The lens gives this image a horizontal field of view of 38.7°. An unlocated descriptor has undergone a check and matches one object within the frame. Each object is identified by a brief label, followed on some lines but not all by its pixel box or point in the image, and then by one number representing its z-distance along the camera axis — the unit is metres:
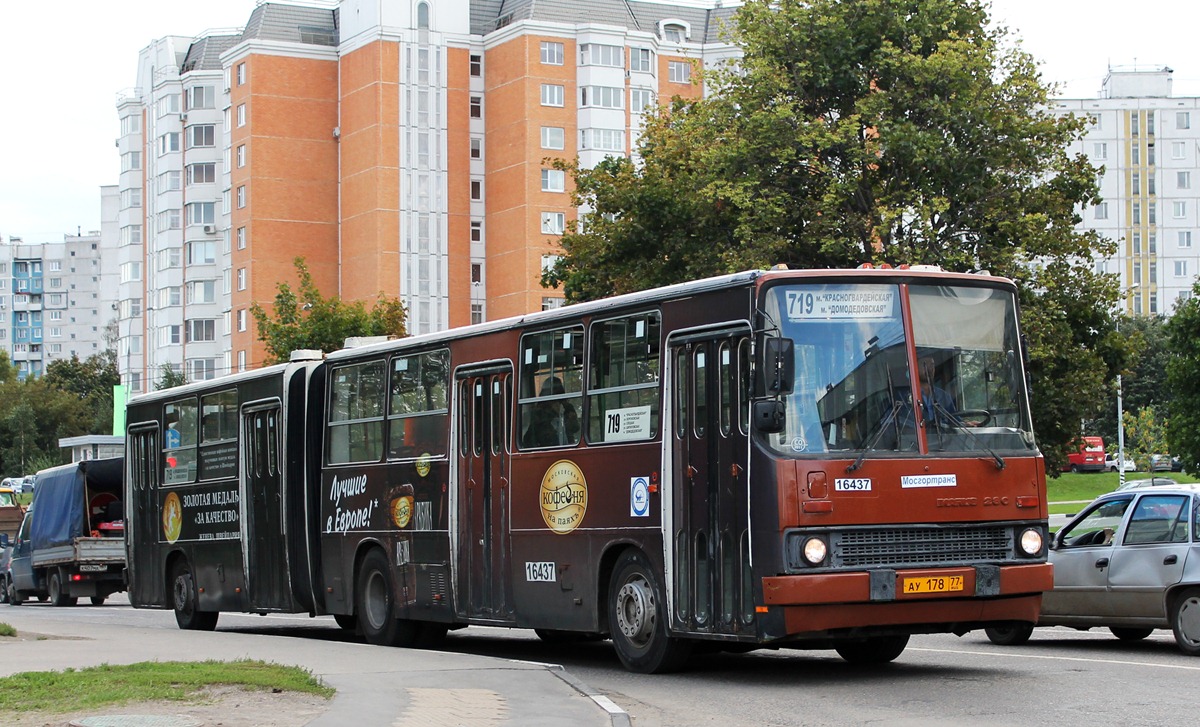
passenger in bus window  15.79
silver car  15.99
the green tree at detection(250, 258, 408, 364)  57.16
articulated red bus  13.11
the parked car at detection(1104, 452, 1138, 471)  108.06
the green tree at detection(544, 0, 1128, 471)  34.34
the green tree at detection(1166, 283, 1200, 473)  47.91
